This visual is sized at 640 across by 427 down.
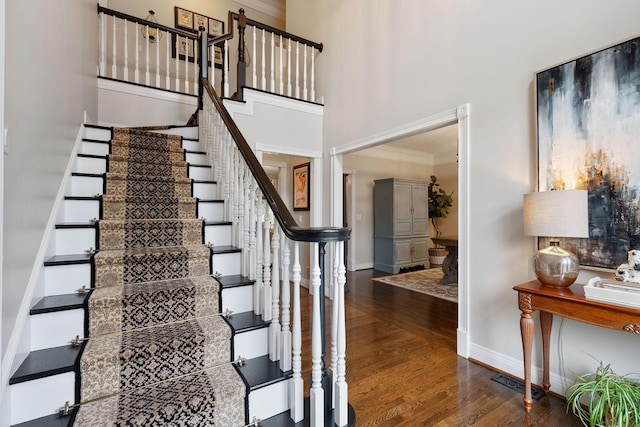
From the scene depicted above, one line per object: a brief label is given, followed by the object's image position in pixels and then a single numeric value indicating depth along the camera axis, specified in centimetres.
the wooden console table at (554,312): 152
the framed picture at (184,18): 500
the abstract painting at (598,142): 173
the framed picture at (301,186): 543
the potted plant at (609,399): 148
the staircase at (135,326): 125
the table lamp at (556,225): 172
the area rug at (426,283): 448
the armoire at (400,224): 618
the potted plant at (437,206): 691
